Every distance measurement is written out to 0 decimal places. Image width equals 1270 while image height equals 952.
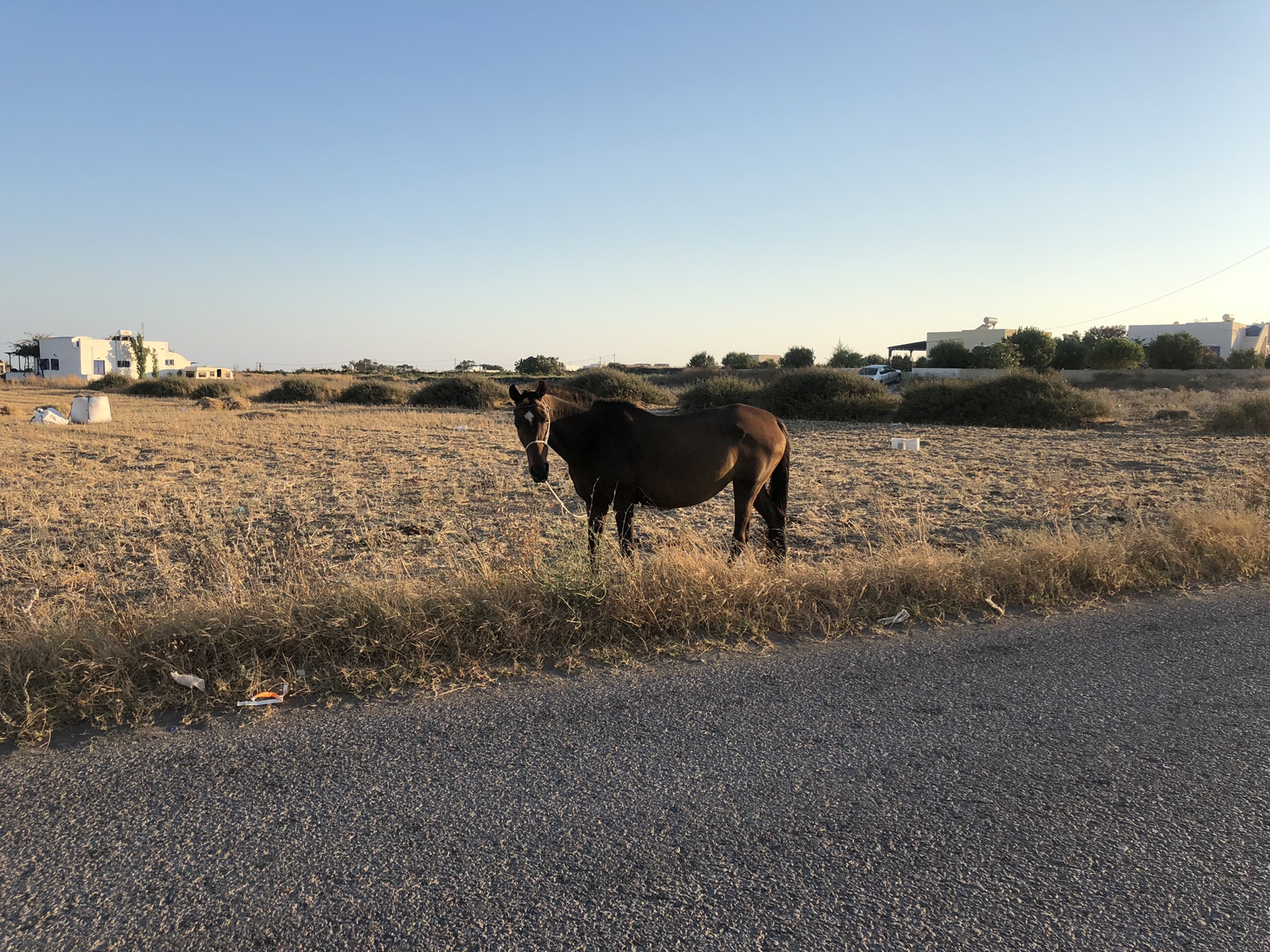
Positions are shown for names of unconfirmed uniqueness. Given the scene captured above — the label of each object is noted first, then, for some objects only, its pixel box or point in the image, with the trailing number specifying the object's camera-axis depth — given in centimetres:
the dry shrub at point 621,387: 3619
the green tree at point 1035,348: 6569
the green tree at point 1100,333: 7206
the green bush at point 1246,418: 2077
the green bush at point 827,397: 2972
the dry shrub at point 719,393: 3312
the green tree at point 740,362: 7681
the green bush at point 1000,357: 5984
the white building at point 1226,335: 9323
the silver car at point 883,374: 5344
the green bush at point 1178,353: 6028
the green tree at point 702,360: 7975
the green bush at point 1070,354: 6906
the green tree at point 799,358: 7106
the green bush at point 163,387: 4638
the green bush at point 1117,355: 5912
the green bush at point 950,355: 6650
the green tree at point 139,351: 6391
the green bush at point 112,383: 5306
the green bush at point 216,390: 4306
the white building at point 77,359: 8512
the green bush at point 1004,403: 2611
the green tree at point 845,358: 7712
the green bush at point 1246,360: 6075
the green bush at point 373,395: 4006
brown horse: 592
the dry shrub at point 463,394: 3703
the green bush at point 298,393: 4178
